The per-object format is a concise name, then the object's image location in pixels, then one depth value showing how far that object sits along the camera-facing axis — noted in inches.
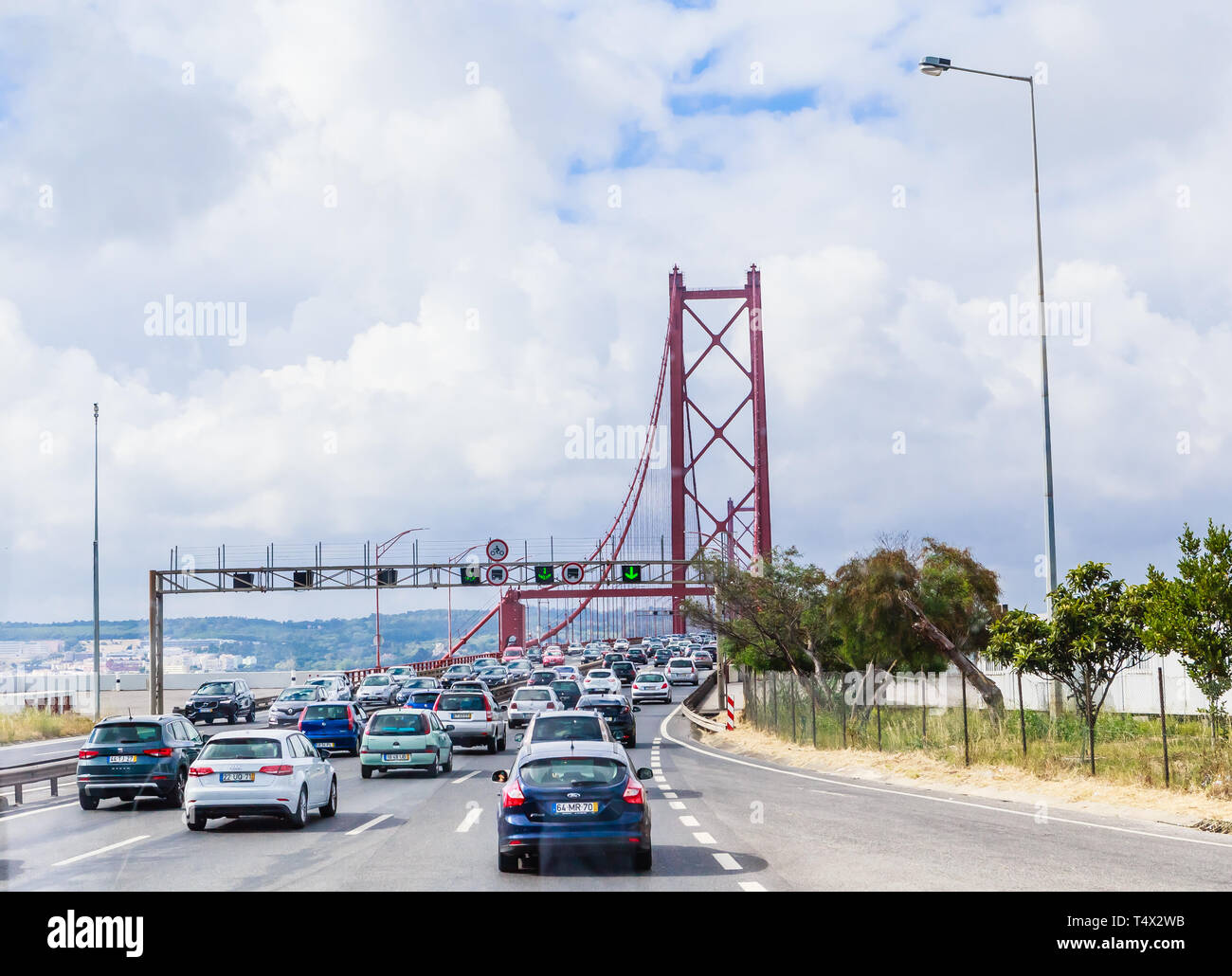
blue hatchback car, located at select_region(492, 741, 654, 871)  530.0
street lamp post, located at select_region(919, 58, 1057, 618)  1103.0
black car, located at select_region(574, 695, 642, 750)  1439.5
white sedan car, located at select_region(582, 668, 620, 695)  1936.5
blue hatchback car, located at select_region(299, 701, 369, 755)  1402.6
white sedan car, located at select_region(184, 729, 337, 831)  729.6
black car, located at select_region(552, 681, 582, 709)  1808.3
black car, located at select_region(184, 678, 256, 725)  1980.8
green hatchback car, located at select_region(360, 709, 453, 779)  1151.6
